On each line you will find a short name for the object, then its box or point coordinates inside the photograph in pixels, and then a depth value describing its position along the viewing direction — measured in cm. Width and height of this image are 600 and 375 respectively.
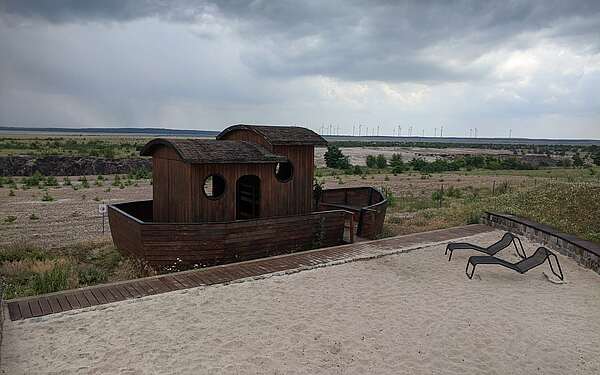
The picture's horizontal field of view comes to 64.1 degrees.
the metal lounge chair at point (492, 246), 969
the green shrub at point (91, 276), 863
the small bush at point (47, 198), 2198
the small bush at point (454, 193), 2276
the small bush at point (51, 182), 2998
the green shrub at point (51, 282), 749
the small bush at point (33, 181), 2948
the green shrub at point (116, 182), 2995
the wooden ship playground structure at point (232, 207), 870
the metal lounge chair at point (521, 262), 858
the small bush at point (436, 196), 2138
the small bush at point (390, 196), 2002
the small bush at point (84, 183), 2880
